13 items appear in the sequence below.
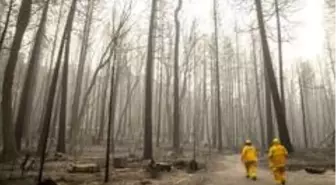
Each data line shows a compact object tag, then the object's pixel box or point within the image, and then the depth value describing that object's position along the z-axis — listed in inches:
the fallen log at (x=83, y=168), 407.3
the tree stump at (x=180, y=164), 506.0
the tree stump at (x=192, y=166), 487.8
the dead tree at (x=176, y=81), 831.7
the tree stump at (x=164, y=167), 440.1
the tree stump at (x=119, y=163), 478.0
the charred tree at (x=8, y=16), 364.4
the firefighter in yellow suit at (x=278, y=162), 354.6
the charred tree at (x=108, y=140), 346.0
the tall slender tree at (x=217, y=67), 1031.4
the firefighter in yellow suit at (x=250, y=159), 408.5
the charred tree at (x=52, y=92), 331.5
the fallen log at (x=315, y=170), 413.8
